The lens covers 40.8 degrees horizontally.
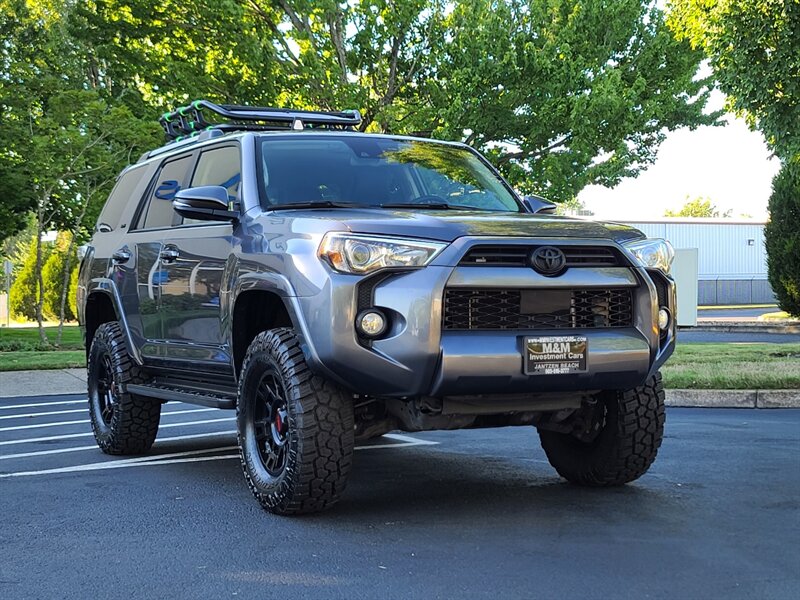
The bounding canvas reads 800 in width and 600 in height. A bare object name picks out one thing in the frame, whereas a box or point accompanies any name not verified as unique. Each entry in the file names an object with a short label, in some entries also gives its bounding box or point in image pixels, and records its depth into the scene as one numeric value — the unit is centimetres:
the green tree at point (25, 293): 4300
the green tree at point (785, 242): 2567
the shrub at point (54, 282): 3903
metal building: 5181
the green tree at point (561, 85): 2502
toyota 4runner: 506
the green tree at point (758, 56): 1291
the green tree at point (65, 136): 2144
